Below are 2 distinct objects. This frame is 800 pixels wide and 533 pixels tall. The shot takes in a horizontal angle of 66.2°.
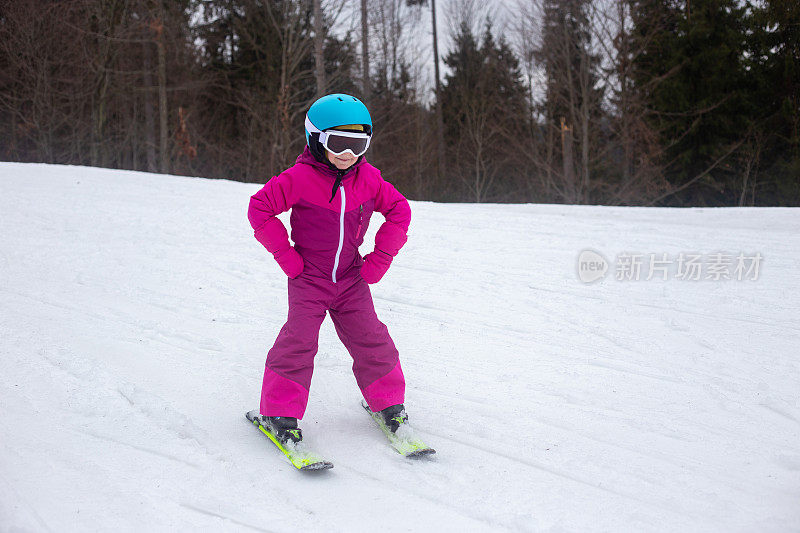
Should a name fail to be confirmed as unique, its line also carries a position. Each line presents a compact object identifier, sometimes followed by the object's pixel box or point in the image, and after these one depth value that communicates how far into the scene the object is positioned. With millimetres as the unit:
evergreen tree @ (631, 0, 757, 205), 21938
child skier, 2826
